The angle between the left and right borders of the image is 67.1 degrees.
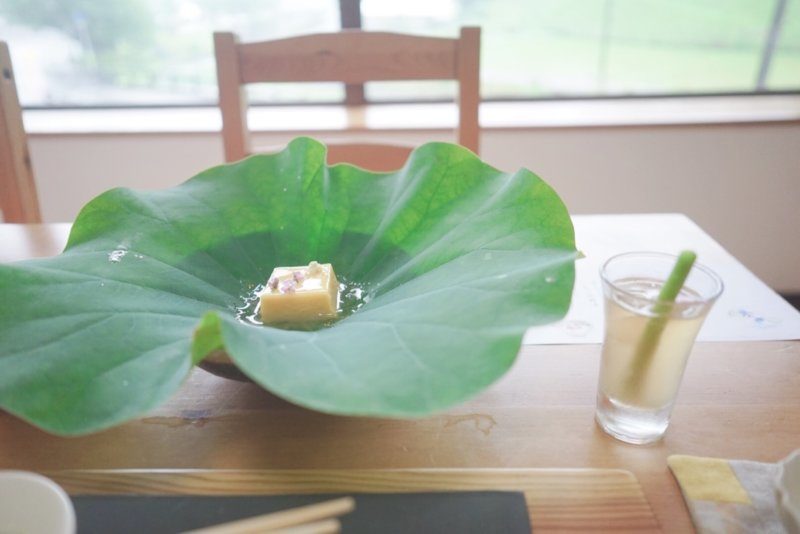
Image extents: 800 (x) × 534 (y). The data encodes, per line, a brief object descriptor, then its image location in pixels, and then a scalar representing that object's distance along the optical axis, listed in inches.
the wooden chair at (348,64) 45.4
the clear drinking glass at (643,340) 19.9
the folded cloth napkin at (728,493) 18.5
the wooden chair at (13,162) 45.1
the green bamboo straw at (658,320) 19.1
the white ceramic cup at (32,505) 15.2
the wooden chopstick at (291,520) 16.0
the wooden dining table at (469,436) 20.7
